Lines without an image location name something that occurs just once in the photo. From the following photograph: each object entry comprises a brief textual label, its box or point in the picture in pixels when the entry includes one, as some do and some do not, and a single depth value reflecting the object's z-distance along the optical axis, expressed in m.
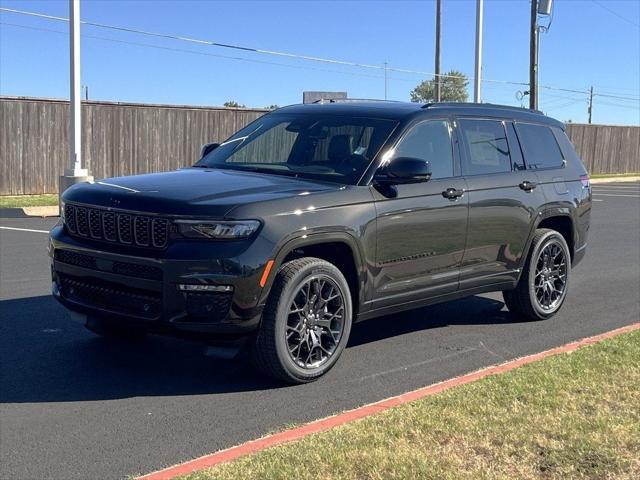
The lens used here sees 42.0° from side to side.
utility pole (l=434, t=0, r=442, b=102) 36.41
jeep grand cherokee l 5.16
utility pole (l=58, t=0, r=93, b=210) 16.38
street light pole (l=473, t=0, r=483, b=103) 23.70
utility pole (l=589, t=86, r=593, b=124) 105.05
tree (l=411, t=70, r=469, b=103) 71.31
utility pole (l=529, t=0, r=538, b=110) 30.75
